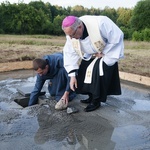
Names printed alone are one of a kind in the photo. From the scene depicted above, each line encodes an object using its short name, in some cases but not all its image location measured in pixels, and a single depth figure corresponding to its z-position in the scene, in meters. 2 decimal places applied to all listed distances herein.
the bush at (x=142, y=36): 30.06
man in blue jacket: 4.00
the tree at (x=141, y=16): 49.34
